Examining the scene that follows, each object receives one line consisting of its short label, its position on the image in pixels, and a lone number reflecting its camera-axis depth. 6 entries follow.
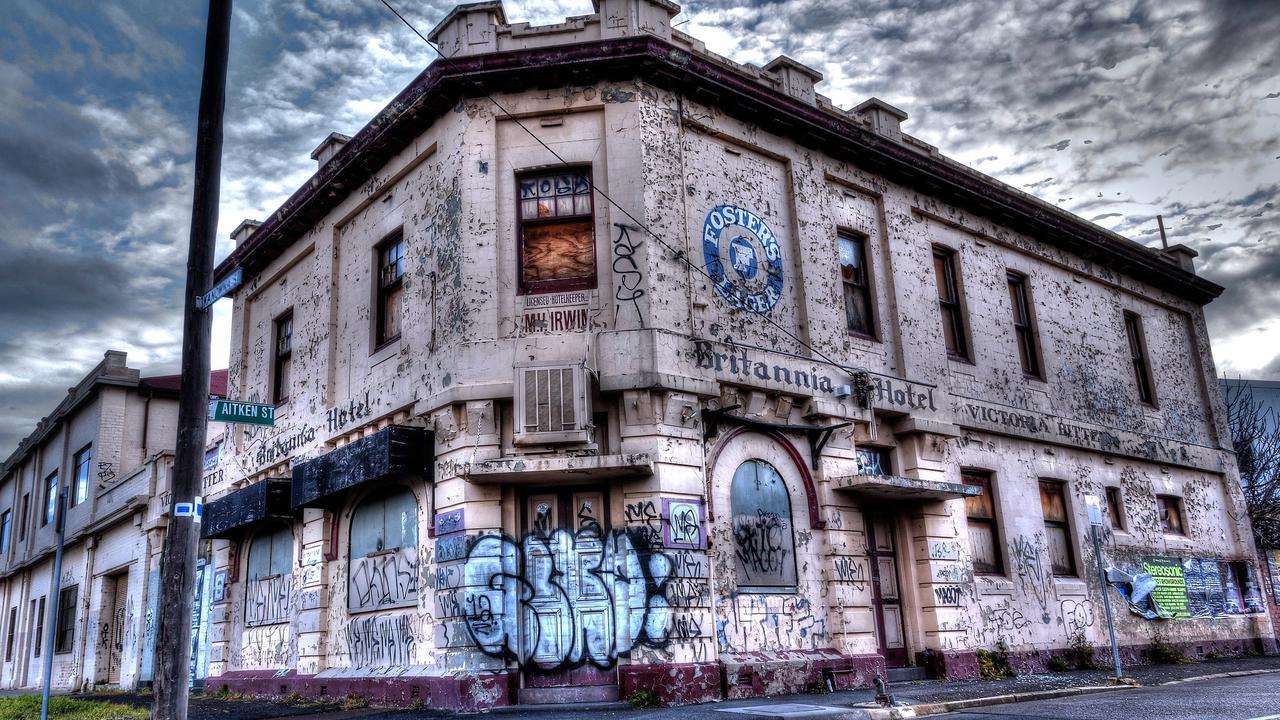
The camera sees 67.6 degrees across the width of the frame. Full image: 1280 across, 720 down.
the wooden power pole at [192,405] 8.05
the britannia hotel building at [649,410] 11.92
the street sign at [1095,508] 18.19
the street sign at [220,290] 8.69
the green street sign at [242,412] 9.24
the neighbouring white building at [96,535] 22.00
